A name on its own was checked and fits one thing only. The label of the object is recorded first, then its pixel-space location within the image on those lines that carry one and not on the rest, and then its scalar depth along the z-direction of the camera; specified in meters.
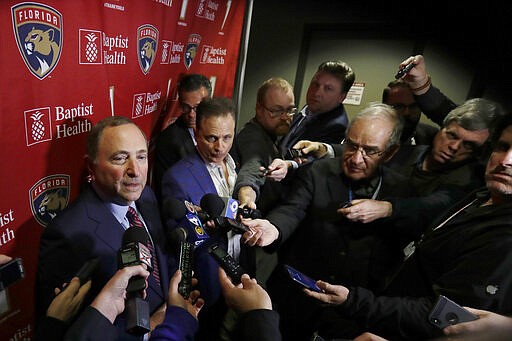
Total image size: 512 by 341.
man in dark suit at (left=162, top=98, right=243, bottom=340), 1.41
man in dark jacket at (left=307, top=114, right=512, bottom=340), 0.91
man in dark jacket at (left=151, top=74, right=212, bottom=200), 2.07
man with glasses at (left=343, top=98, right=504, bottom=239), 1.35
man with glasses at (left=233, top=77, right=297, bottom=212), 1.71
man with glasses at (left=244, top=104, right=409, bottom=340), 1.38
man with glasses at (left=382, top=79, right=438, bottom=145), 2.17
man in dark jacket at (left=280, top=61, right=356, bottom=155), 2.25
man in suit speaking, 1.08
